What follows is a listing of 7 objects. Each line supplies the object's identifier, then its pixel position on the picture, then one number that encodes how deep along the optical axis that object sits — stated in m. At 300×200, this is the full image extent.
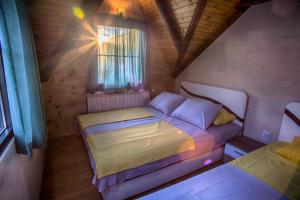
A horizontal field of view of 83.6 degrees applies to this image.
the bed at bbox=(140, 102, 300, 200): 1.26
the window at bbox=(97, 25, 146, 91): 3.07
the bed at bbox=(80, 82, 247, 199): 1.69
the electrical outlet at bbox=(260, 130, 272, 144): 2.32
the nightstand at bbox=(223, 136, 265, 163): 2.21
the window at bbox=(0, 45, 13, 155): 1.20
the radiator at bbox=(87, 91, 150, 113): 3.15
